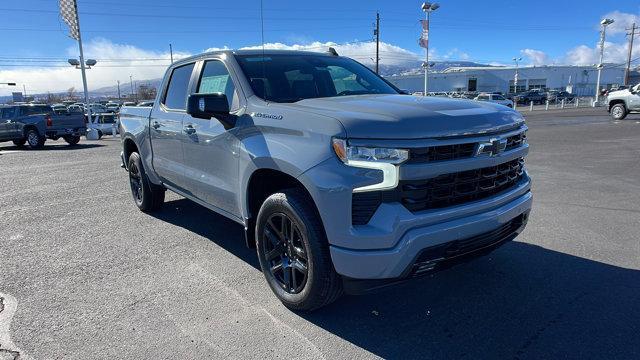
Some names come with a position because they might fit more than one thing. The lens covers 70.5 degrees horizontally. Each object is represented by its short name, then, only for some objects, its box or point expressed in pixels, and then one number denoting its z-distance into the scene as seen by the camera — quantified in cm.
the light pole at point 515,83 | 7783
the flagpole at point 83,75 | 2526
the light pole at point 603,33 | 3838
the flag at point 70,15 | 2397
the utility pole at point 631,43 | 6694
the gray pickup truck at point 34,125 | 1775
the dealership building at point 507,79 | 8300
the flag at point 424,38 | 3338
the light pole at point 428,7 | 3347
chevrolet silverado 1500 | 265
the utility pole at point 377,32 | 5230
